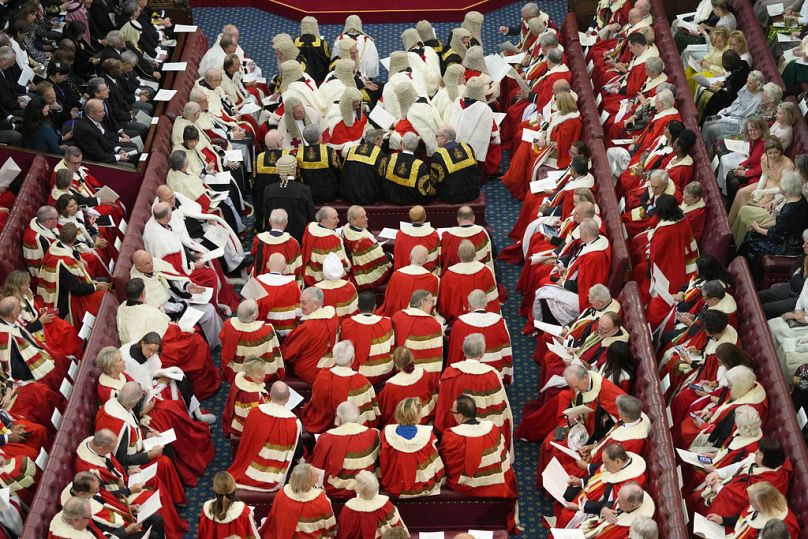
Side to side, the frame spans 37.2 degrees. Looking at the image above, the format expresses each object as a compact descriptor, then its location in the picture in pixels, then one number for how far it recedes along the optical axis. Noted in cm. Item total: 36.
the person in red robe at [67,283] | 1135
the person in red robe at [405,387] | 1013
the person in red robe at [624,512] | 860
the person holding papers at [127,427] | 971
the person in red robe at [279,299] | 1120
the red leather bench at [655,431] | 868
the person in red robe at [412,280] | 1133
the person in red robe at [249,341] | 1063
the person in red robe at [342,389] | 1007
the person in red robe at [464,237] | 1188
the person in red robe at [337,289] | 1123
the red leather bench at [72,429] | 893
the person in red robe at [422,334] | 1067
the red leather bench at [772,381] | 891
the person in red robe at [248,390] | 1005
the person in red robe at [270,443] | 979
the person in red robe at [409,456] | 950
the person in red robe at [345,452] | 957
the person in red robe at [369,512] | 890
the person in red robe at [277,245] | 1178
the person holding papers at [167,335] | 1084
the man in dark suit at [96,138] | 1290
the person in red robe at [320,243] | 1179
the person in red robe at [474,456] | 959
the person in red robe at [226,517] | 870
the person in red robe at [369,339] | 1066
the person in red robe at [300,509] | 892
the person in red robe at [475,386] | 1007
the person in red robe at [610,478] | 900
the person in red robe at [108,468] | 933
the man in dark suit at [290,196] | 1246
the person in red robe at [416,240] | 1189
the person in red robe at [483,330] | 1075
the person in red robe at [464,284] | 1146
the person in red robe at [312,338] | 1082
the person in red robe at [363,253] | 1188
